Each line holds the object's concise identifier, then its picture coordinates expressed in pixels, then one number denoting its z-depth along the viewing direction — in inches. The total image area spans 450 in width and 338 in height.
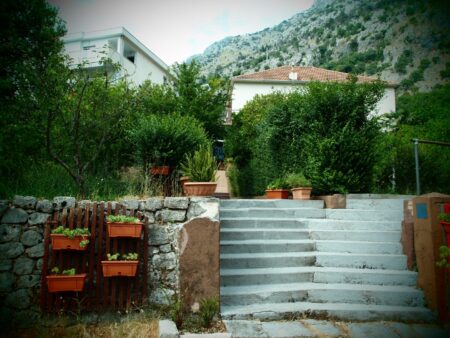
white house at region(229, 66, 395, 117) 846.5
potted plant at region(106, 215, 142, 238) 138.6
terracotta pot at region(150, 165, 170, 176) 231.9
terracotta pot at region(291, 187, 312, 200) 253.9
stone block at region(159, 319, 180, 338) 113.5
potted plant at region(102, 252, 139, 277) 135.1
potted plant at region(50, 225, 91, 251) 133.3
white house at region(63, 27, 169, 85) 757.3
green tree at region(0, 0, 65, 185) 191.0
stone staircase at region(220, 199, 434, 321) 144.3
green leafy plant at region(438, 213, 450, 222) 136.9
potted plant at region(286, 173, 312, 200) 254.5
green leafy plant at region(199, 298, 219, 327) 128.8
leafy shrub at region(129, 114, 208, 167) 239.9
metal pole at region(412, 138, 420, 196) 244.7
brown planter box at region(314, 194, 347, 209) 239.1
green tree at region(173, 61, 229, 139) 533.0
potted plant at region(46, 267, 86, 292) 129.6
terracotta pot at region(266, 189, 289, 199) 277.6
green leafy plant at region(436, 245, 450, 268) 120.0
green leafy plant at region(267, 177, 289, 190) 279.4
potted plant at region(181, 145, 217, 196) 168.2
